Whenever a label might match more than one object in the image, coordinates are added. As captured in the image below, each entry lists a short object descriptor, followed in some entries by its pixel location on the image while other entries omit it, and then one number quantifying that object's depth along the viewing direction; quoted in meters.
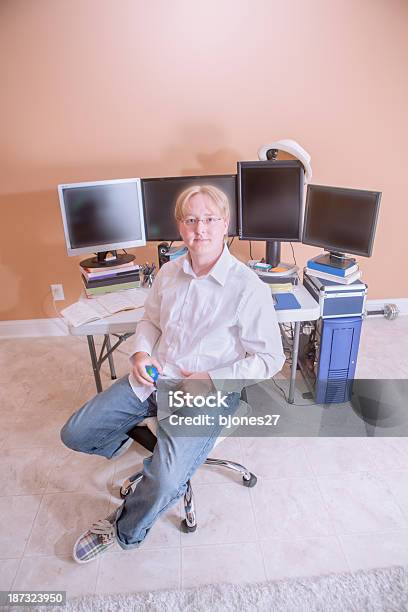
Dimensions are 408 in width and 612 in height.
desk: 1.87
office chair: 1.54
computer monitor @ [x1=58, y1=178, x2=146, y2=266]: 2.15
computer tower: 2.08
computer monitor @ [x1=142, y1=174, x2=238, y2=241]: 2.23
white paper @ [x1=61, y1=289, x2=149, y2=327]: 1.90
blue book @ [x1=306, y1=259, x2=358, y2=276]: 2.07
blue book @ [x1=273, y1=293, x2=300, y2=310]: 1.96
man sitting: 1.47
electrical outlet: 2.89
